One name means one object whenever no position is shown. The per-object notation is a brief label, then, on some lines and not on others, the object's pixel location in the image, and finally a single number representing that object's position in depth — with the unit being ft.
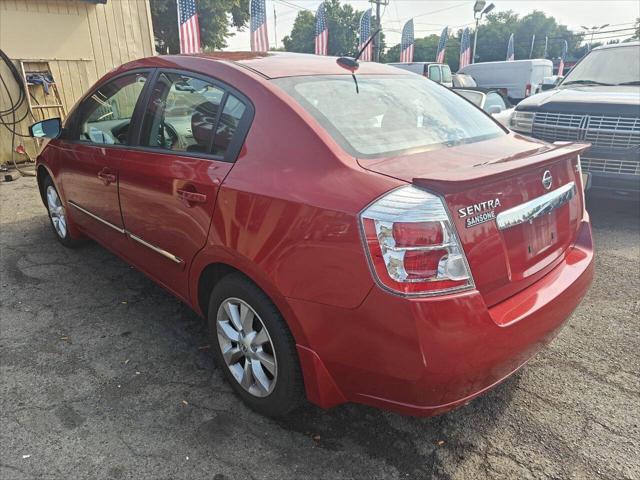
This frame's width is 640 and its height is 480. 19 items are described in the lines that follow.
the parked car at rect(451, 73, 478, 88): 57.21
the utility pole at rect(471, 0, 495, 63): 81.59
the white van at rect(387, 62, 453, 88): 57.06
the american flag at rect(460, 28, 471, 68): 99.30
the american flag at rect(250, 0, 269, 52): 46.32
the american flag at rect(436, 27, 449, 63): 89.80
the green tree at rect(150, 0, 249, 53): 95.04
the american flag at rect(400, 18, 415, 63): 81.15
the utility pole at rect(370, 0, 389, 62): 88.00
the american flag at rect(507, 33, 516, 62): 118.63
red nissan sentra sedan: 5.60
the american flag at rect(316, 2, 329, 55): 61.41
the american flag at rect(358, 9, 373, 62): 72.64
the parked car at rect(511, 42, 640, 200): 15.98
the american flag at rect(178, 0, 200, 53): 38.40
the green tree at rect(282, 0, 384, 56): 235.61
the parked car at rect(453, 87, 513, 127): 21.85
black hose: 26.03
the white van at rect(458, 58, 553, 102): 63.98
